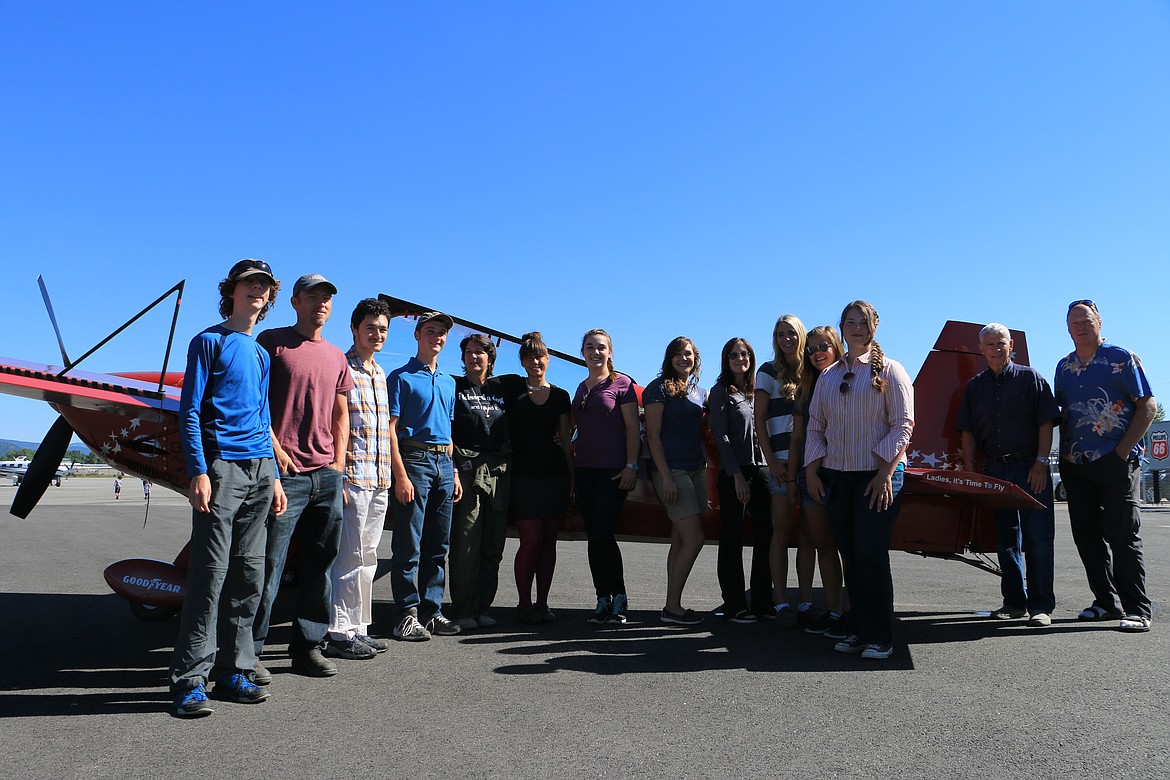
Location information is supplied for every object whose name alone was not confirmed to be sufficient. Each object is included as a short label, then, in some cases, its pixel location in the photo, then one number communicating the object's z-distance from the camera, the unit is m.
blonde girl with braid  4.02
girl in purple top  5.04
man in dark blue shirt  5.09
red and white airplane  4.87
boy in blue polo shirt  4.47
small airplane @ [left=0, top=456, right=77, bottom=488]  60.34
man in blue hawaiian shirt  5.04
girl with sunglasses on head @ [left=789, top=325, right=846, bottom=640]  4.64
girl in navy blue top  4.98
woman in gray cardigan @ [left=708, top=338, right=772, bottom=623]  4.99
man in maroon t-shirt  3.58
